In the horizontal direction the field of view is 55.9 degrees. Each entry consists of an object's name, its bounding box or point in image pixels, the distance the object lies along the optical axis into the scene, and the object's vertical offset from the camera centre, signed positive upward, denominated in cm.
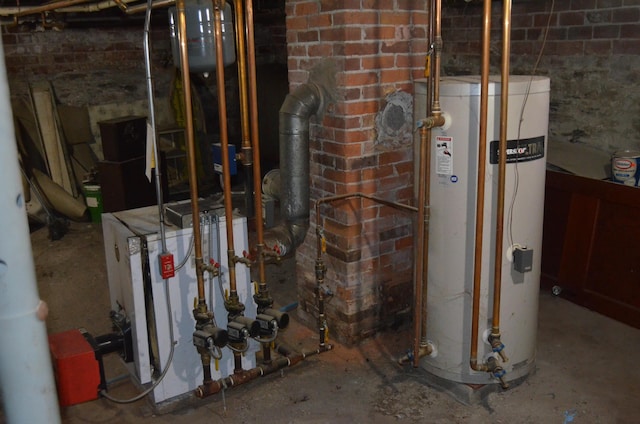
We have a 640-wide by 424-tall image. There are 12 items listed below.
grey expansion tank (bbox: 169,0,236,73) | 232 +9
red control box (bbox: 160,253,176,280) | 221 -74
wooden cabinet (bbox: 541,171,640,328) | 297 -100
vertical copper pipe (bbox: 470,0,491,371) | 203 -45
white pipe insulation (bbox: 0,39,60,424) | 89 -37
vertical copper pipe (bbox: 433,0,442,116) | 212 +0
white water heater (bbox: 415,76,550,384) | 218 -64
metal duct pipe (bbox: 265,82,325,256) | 263 -48
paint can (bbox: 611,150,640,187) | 297 -59
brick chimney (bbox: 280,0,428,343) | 256 -40
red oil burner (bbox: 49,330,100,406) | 210 -106
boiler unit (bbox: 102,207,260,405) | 224 -87
